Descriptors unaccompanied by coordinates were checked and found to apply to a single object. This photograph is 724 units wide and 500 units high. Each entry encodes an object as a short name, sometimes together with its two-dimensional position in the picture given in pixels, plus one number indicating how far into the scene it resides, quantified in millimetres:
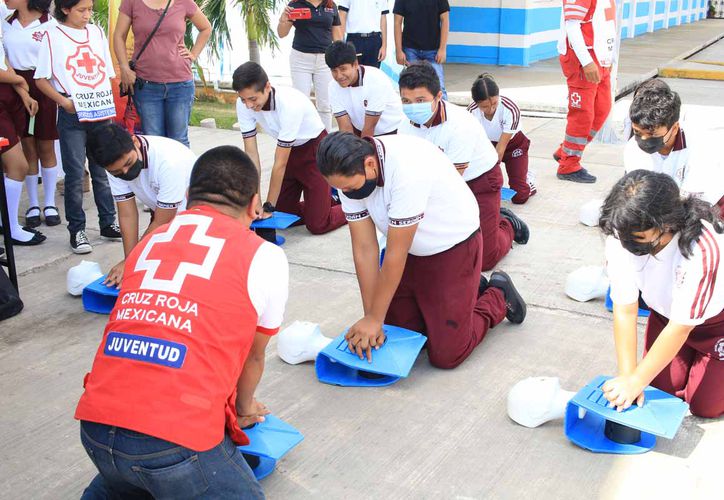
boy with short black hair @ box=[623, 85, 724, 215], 3596
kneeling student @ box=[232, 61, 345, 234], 4910
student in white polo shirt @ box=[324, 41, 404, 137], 5414
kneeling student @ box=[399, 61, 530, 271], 4328
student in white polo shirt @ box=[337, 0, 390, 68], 7219
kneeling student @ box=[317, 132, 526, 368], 3154
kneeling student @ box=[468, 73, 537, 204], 5395
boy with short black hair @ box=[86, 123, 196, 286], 3676
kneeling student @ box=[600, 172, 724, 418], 2578
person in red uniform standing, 6297
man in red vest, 2014
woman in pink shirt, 5406
